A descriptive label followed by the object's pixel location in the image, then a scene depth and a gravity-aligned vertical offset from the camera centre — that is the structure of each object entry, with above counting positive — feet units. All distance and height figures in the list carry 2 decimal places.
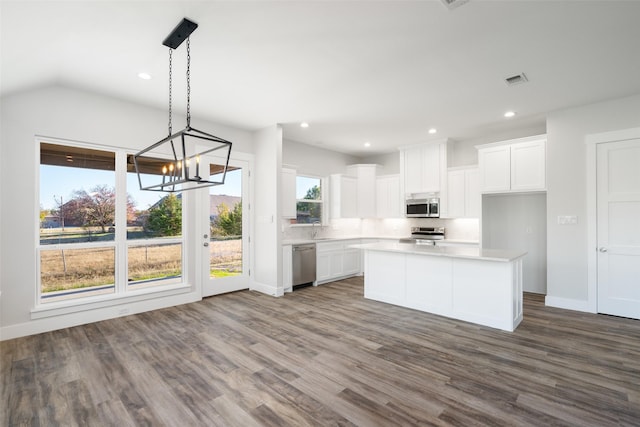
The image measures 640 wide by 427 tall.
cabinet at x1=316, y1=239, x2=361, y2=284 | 20.13 -3.23
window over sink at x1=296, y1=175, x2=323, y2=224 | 22.00 +1.02
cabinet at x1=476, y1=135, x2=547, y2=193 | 15.96 +2.62
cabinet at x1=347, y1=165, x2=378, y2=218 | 24.17 +1.88
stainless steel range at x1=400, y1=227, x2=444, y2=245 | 21.22 -1.57
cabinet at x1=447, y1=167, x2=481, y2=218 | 19.21 +1.33
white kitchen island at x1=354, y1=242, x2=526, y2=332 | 11.99 -3.01
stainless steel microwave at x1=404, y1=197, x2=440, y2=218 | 20.72 +0.38
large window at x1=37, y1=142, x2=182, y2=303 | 12.38 -0.55
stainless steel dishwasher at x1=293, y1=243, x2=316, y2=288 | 18.67 -3.11
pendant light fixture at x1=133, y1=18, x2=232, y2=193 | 9.75 +2.76
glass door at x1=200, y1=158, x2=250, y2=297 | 16.93 -0.94
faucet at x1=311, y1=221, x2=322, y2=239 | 22.53 -1.26
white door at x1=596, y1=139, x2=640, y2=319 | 13.32 -0.66
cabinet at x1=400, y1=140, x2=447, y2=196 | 20.65 +3.21
